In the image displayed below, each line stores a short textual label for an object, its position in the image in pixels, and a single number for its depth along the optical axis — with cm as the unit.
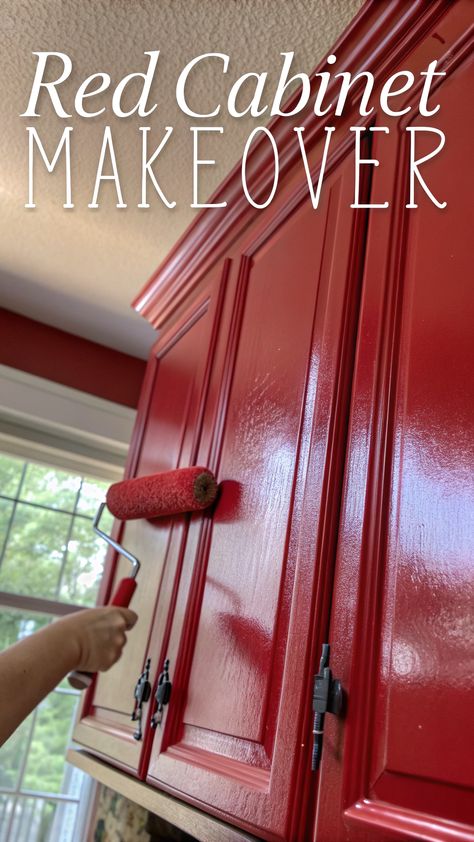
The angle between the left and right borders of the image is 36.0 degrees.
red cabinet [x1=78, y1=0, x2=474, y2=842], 66
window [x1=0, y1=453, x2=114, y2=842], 196
